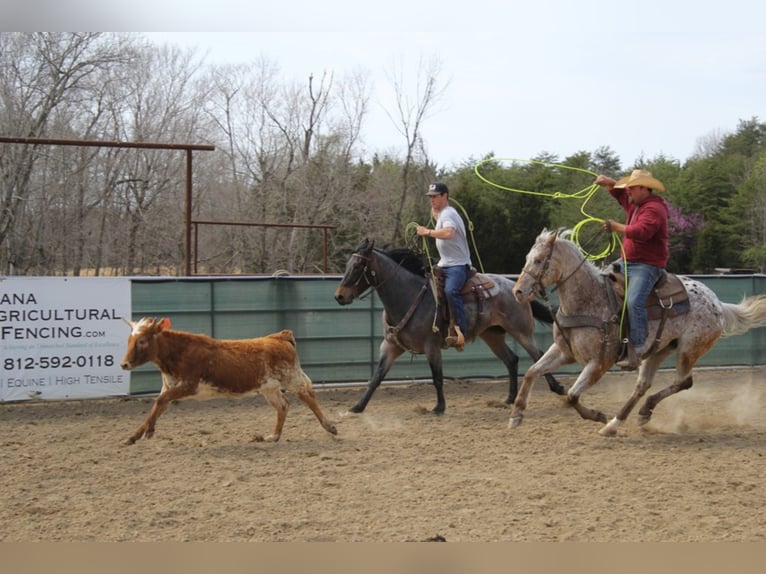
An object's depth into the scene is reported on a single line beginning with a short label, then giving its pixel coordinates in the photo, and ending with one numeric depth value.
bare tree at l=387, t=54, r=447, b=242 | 32.31
